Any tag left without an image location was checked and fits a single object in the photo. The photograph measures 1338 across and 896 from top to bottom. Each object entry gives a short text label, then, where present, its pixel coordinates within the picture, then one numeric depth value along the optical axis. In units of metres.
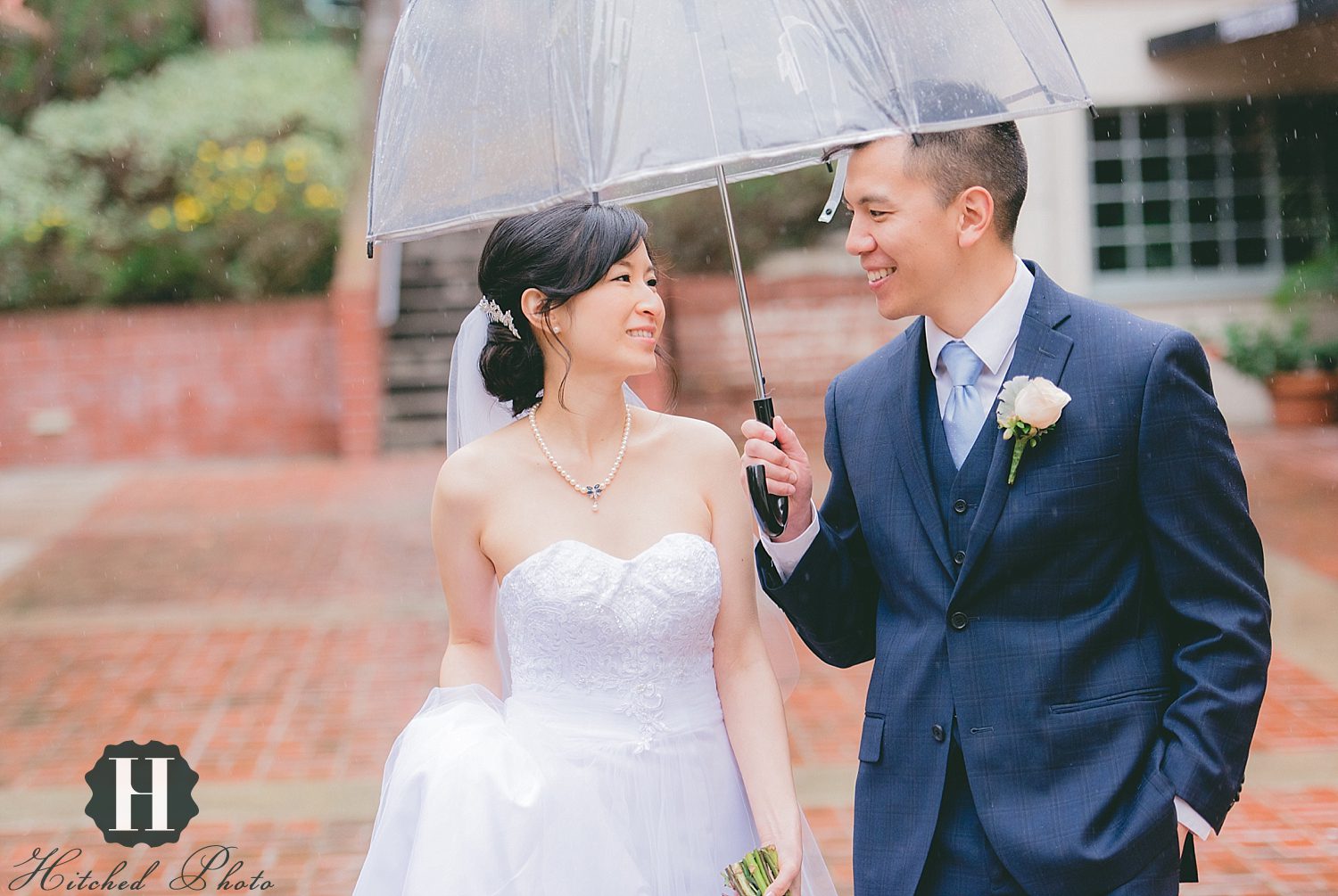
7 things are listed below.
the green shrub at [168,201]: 14.27
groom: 2.40
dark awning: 11.40
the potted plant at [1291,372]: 13.15
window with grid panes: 14.33
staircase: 13.85
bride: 2.83
